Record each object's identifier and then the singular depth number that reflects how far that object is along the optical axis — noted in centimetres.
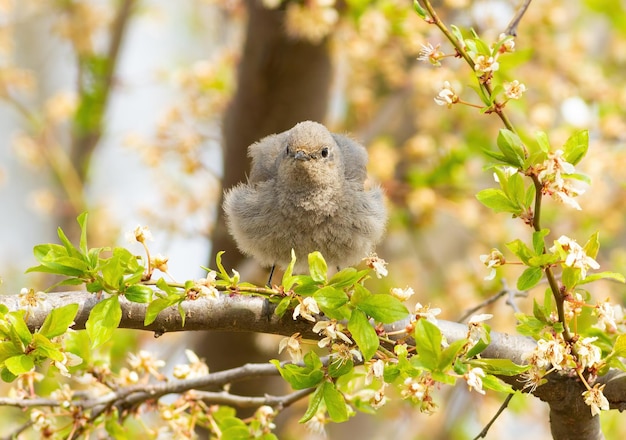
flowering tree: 477
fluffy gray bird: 491
